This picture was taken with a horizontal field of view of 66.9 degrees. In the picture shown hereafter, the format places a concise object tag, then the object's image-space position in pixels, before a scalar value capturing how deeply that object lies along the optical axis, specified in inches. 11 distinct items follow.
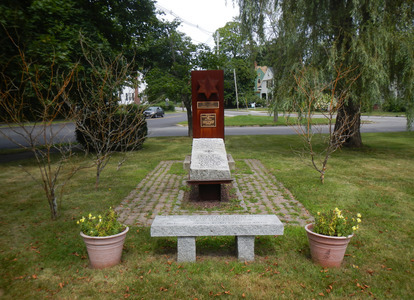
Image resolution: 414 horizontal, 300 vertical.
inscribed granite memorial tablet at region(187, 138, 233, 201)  257.6
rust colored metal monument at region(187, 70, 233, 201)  277.9
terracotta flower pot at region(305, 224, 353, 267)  161.0
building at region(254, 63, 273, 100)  2640.3
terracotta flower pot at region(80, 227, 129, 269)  162.7
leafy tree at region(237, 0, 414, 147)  423.2
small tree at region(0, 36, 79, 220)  228.2
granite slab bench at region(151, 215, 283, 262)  170.4
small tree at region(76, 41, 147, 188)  294.4
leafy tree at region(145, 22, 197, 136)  595.8
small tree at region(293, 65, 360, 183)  420.1
